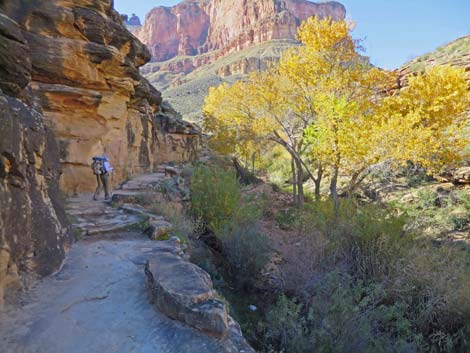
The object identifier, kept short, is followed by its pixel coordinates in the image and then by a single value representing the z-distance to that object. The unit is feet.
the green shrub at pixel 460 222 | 33.71
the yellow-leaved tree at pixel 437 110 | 30.50
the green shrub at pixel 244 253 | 19.74
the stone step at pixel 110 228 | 16.76
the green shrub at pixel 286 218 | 36.27
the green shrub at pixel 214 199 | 25.79
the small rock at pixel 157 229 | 16.73
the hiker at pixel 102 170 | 23.54
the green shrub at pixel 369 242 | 17.98
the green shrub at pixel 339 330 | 11.44
